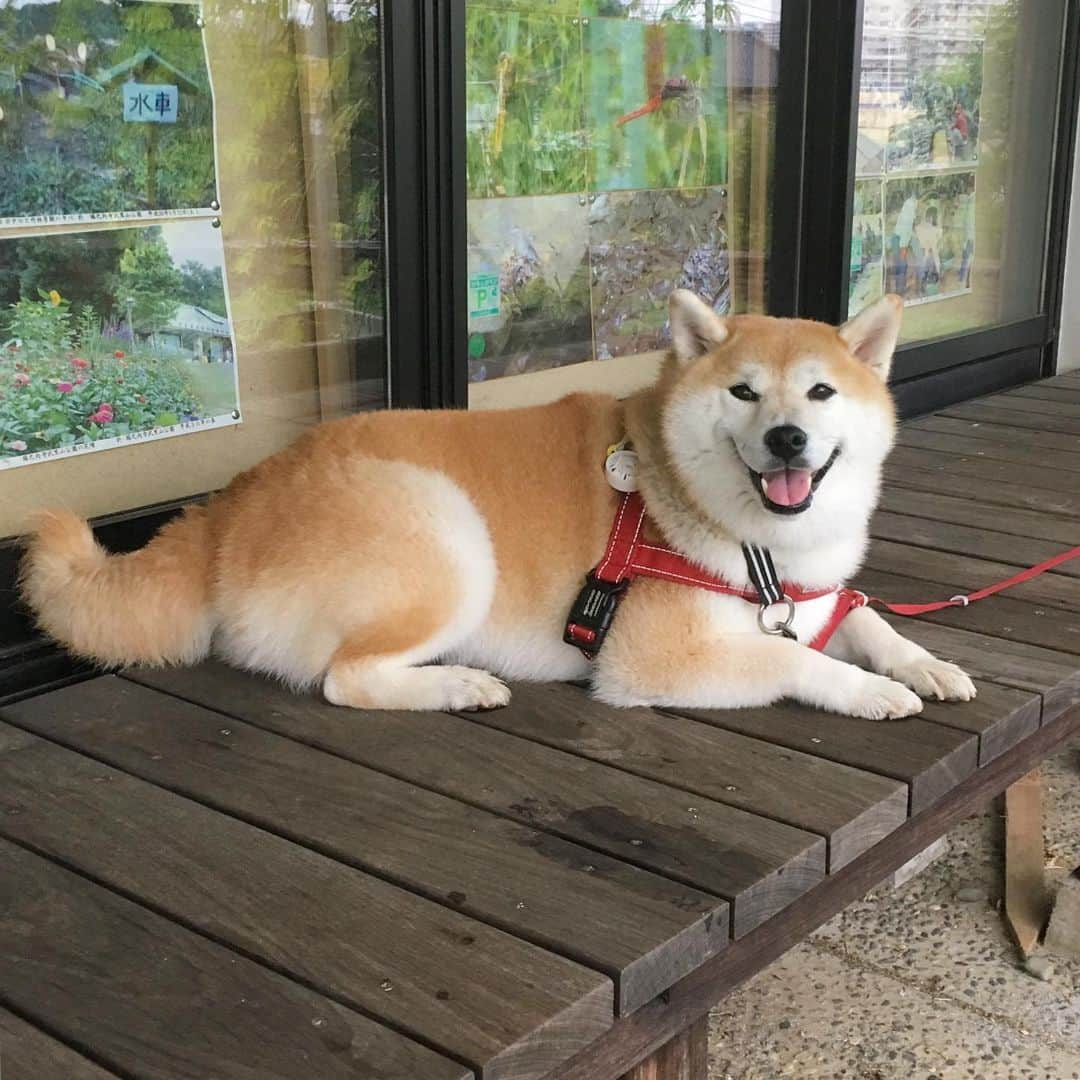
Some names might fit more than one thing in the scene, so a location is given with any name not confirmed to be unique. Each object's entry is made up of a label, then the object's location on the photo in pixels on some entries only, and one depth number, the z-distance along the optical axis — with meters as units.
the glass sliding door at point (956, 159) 4.64
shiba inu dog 2.26
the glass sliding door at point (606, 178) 3.52
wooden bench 1.49
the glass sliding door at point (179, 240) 2.52
